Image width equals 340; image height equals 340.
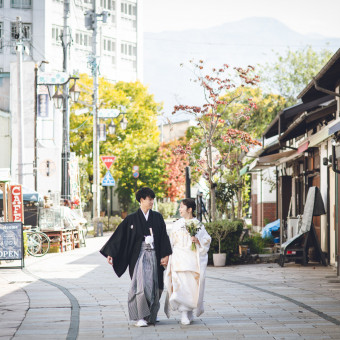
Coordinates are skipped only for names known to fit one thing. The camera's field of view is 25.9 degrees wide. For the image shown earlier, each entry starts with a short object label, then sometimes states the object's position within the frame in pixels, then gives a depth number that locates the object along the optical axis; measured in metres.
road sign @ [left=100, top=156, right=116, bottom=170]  35.56
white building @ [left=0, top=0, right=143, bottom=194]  36.22
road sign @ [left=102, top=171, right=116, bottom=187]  36.34
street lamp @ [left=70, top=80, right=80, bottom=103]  27.61
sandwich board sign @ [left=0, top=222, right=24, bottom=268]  18.59
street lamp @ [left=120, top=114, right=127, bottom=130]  40.17
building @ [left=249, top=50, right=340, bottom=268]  16.03
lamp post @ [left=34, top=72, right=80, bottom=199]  26.73
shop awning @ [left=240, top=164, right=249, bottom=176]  24.42
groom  9.34
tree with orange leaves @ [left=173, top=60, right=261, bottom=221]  21.33
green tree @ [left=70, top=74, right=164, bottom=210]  49.91
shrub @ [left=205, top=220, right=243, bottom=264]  18.66
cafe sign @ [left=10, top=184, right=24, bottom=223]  22.23
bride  9.46
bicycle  23.11
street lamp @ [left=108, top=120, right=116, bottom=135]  39.35
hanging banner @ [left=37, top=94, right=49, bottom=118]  33.44
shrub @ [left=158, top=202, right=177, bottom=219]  60.03
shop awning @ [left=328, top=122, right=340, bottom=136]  12.98
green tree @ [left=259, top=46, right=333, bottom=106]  42.16
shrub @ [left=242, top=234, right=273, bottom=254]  20.20
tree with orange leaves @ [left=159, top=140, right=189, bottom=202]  56.34
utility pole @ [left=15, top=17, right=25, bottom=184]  24.75
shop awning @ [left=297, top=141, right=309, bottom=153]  18.28
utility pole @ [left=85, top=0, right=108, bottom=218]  37.50
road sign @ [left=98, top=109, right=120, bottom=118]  35.44
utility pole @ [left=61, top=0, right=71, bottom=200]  29.00
